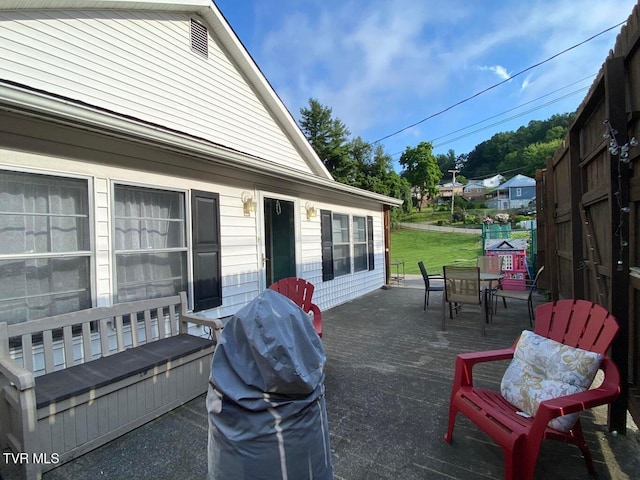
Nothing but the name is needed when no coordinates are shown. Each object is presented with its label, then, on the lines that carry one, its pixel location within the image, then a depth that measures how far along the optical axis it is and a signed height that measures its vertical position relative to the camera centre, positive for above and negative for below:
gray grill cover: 1.22 -0.59
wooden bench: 1.88 -0.86
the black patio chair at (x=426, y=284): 5.72 -0.82
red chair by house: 3.84 -0.58
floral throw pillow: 1.83 -0.81
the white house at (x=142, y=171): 2.58 +0.76
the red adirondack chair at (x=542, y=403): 1.59 -0.85
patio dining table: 4.84 -0.84
